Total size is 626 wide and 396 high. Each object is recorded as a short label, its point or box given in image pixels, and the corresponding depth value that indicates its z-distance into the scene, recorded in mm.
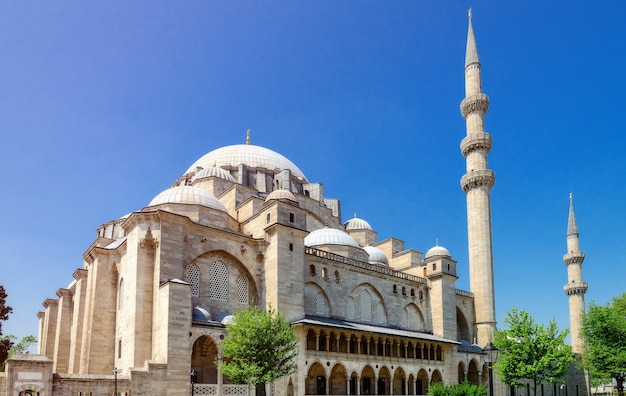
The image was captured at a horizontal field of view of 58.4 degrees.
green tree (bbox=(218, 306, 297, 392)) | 20469
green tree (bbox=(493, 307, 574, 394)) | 25234
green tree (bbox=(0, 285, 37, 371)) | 26578
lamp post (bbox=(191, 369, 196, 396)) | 21281
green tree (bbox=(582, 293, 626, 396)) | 32406
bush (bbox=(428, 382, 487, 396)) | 26484
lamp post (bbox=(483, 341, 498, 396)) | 20000
